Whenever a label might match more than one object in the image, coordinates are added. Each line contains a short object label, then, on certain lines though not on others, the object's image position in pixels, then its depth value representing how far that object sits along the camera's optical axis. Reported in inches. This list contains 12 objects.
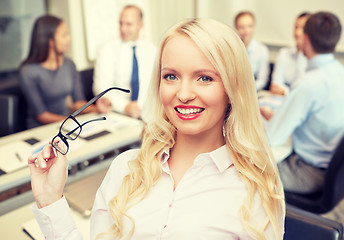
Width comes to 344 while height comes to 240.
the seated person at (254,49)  146.6
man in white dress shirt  124.0
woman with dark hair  106.4
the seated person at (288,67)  143.7
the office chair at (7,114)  92.3
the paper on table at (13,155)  66.4
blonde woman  34.5
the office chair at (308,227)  41.6
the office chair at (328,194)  66.4
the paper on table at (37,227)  49.5
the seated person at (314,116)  77.6
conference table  52.7
